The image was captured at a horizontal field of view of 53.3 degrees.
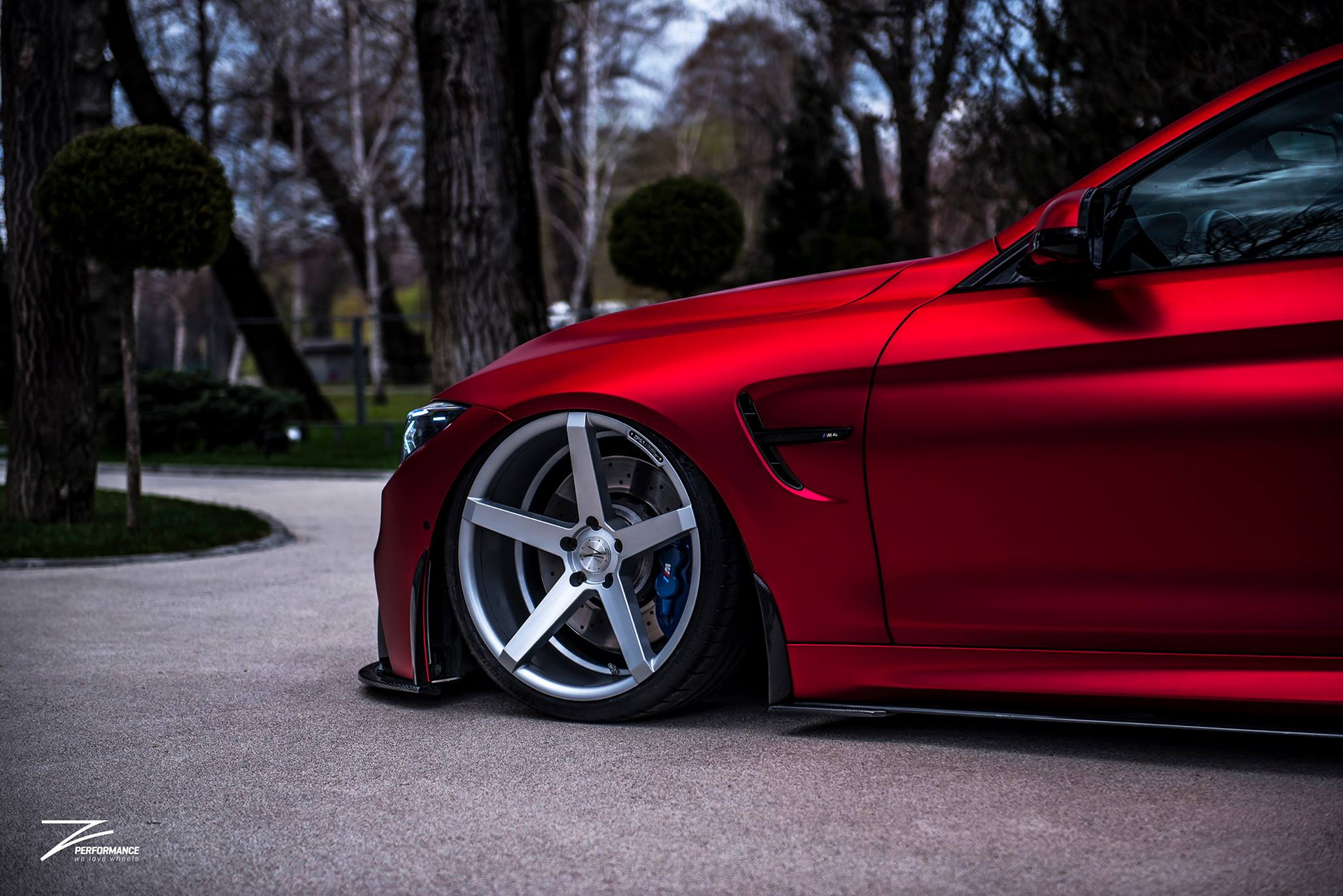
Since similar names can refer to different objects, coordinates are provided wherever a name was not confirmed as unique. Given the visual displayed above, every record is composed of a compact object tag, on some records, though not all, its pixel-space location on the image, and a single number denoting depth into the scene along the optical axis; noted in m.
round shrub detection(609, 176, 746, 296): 11.62
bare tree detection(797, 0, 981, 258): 12.51
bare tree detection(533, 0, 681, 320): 32.19
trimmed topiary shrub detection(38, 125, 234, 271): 7.52
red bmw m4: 2.74
